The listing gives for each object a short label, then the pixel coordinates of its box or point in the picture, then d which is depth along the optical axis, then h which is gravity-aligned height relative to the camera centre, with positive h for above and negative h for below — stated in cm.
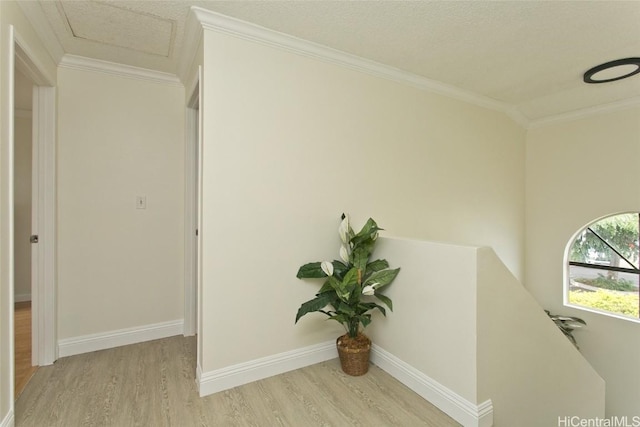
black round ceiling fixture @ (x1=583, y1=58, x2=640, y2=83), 248 +119
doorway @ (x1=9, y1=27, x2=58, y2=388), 223 -10
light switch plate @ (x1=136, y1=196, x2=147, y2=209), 267 +9
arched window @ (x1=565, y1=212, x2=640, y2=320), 331 -59
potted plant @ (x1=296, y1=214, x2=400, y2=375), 210 -49
